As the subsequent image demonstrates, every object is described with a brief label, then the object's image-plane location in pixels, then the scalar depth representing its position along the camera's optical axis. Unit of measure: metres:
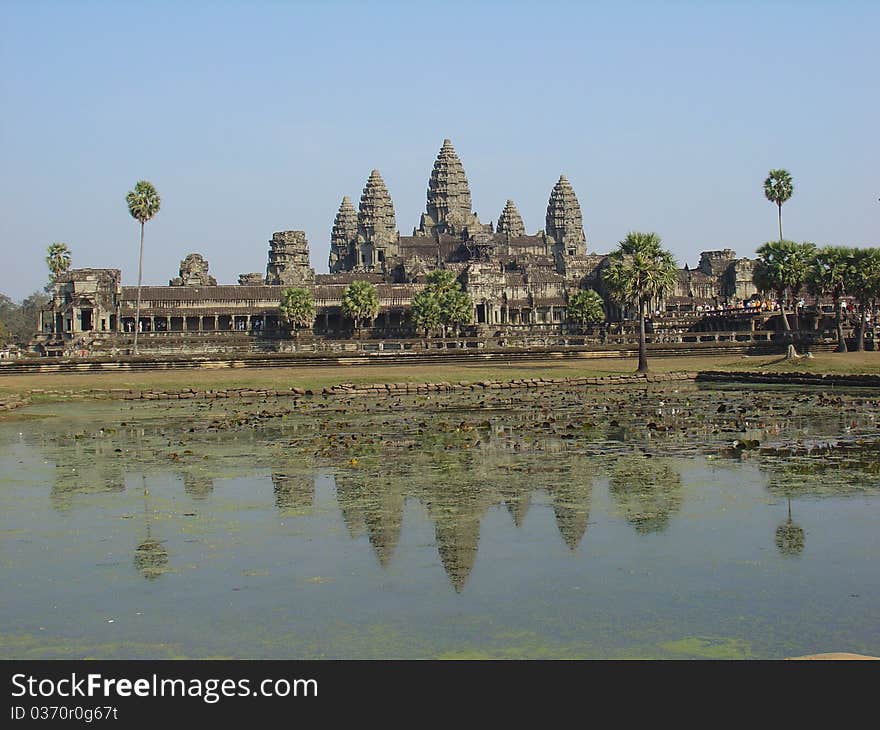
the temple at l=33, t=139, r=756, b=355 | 120.31
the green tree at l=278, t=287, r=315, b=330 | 117.44
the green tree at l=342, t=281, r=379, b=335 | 116.88
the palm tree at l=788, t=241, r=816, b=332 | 78.86
